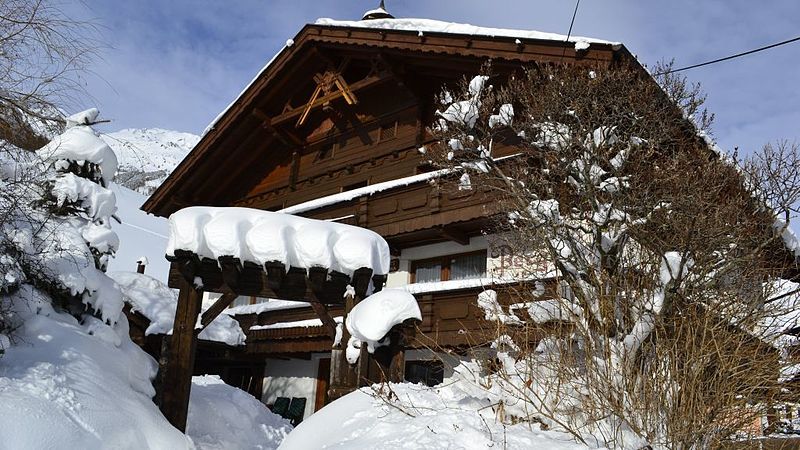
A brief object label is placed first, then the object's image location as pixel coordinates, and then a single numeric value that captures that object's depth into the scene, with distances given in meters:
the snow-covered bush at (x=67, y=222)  6.63
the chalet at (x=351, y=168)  11.91
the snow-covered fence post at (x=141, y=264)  18.75
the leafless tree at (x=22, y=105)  5.22
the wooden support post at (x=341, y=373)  6.93
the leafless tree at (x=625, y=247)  4.21
